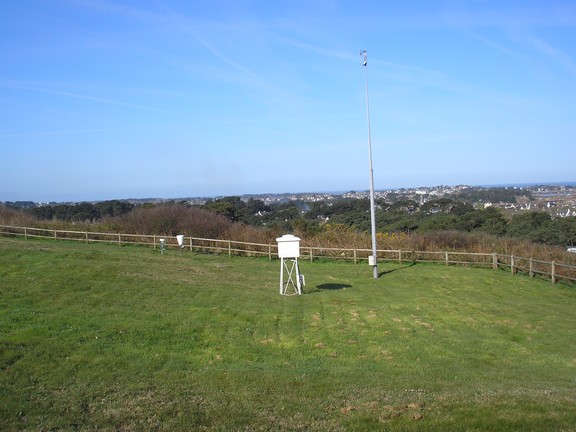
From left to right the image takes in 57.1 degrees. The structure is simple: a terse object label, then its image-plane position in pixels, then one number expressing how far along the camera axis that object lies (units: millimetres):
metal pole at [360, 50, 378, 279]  23703
